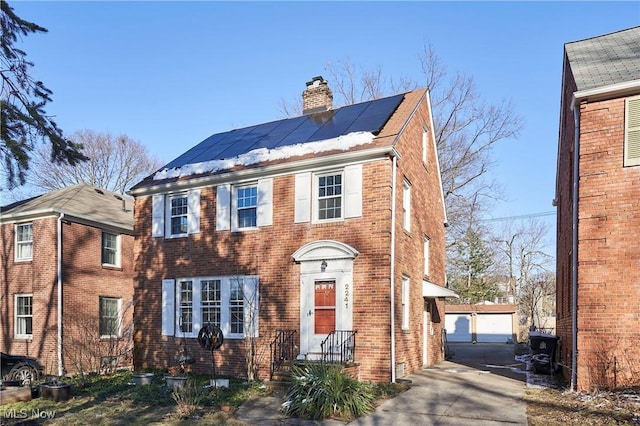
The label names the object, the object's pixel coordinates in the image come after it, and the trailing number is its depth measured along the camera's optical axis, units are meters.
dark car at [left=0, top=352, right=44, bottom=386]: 13.37
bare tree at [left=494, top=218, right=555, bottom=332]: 43.94
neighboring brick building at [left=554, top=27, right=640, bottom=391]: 9.79
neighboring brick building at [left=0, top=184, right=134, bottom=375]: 16.83
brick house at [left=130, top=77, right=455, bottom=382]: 12.32
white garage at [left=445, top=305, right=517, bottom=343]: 31.64
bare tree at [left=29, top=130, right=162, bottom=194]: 32.03
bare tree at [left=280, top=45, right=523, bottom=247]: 27.67
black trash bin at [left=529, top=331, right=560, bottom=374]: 13.48
